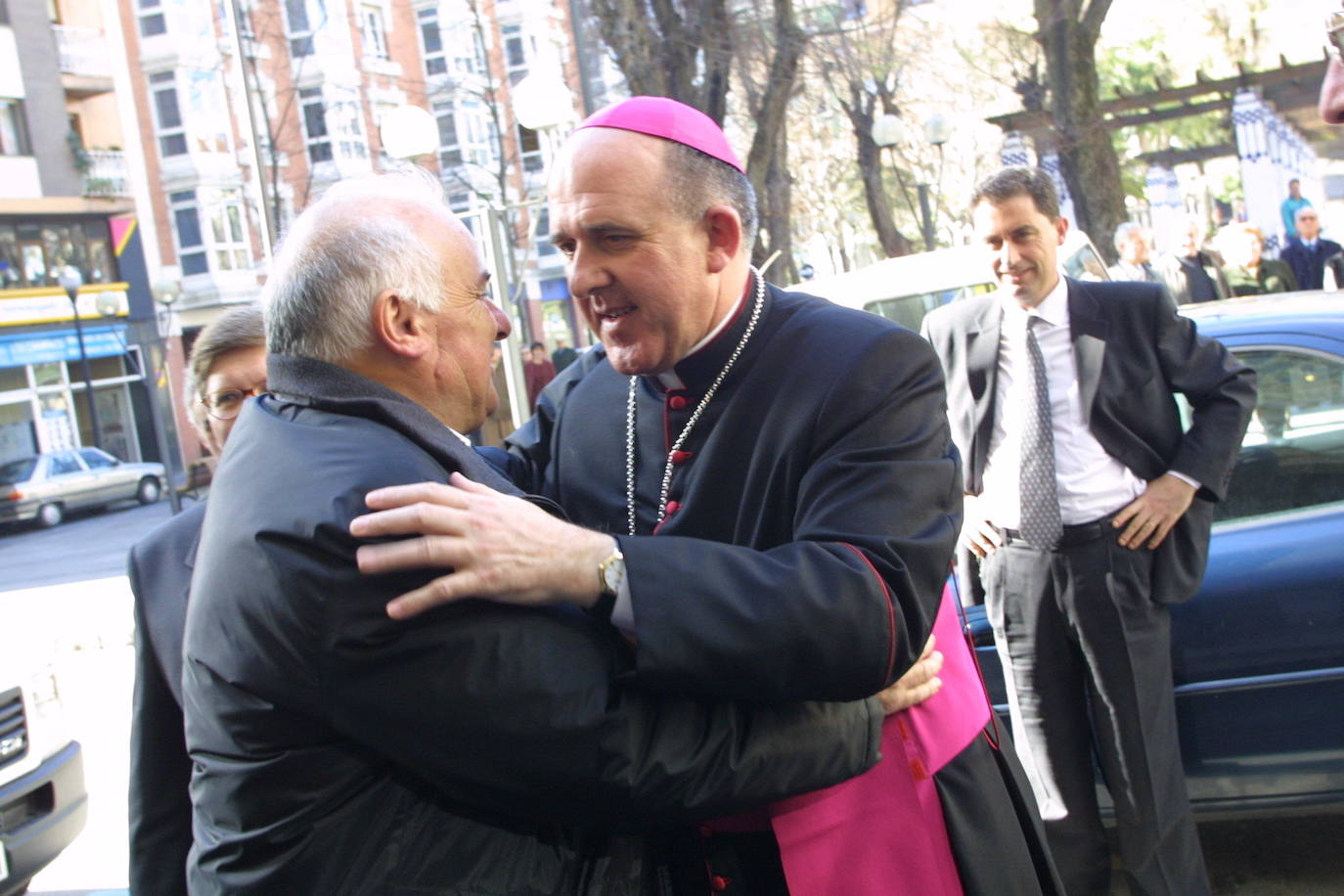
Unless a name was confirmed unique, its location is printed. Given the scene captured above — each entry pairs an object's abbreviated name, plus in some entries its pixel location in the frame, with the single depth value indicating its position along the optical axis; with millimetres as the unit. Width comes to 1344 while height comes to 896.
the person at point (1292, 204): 14914
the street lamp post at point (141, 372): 20925
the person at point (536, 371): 18734
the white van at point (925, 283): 7555
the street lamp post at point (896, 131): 17859
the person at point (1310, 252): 11500
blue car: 3586
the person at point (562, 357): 21233
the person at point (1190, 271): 9766
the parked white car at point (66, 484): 25500
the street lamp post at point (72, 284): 25609
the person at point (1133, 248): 10906
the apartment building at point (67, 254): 30844
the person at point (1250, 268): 10234
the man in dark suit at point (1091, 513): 3439
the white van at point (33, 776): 4293
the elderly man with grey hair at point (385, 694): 1453
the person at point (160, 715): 2172
